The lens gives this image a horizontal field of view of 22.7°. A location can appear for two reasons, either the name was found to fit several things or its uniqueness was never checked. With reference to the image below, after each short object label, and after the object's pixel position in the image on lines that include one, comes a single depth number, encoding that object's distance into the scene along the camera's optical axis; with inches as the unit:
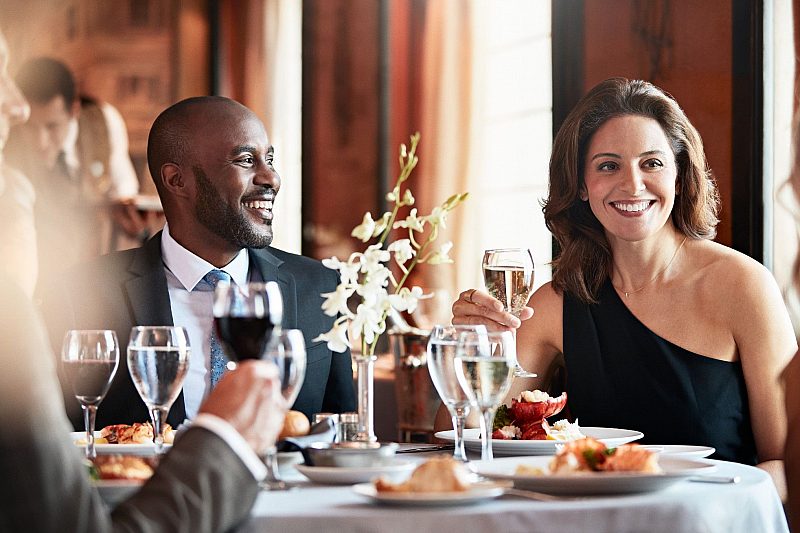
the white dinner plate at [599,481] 96.6
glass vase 109.8
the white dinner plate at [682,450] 111.4
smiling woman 137.7
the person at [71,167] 372.9
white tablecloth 92.6
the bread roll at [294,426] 109.0
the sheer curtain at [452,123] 315.5
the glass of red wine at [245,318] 96.3
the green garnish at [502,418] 118.9
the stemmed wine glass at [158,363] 104.9
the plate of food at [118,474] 95.9
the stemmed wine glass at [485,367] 102.5
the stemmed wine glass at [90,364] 109.6
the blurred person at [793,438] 99.1
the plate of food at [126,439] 112.2
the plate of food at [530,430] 114.3
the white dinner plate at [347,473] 101.6
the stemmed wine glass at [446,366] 103.6
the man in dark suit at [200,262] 145.0
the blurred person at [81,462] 84.0
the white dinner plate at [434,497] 94.2
